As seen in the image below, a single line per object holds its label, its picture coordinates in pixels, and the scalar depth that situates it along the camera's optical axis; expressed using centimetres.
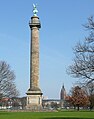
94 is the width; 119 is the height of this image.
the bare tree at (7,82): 3845
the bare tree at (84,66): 1865
